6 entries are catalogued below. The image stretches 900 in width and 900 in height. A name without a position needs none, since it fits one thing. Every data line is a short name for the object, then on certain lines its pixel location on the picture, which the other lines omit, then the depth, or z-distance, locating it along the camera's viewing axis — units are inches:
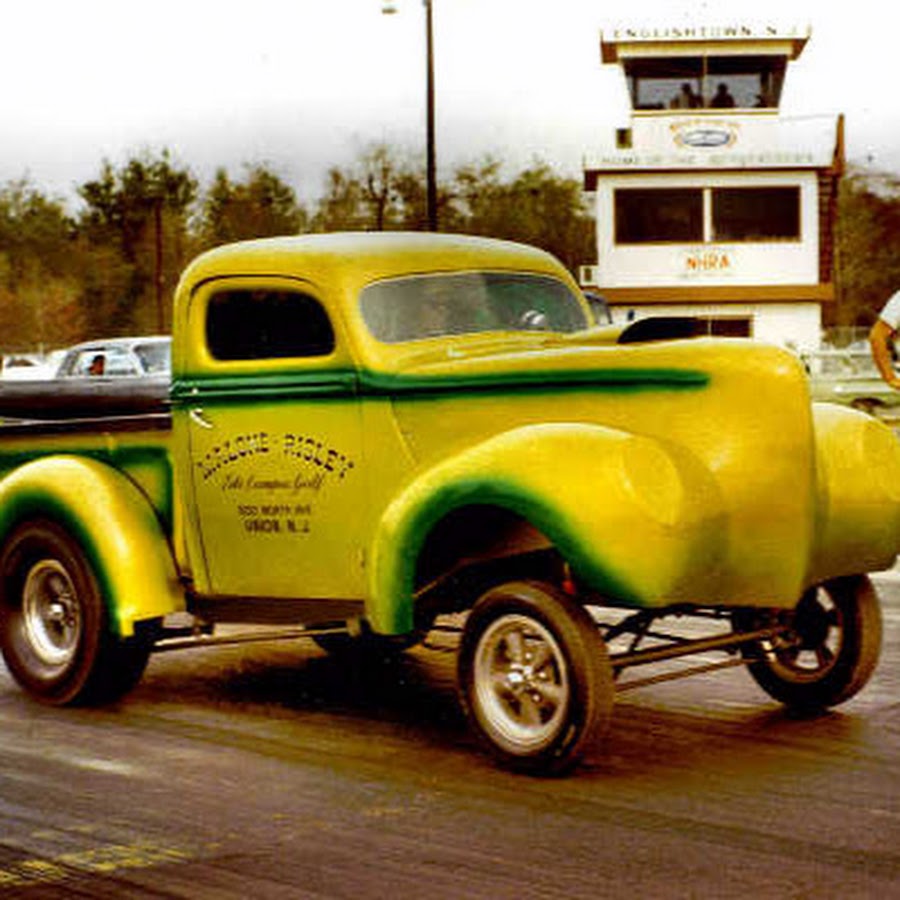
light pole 1382.9
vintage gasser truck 250.4
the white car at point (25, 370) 1659.7
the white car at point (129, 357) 988.6
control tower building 1964.8
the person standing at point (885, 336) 387.2
